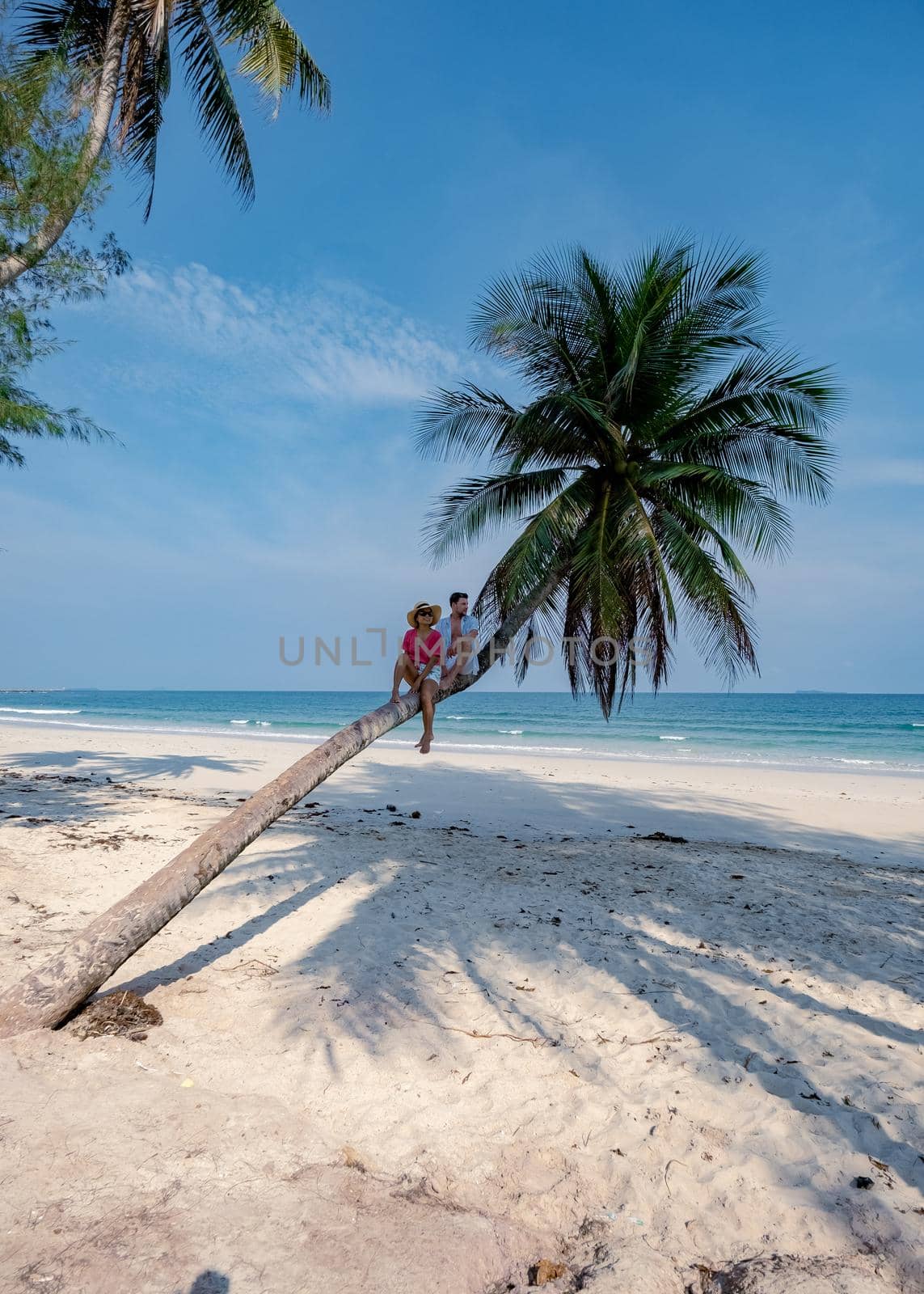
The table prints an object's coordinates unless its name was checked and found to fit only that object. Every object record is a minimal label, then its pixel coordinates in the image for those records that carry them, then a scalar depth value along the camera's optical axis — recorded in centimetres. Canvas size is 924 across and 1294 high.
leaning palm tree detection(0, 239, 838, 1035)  724
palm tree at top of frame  654
